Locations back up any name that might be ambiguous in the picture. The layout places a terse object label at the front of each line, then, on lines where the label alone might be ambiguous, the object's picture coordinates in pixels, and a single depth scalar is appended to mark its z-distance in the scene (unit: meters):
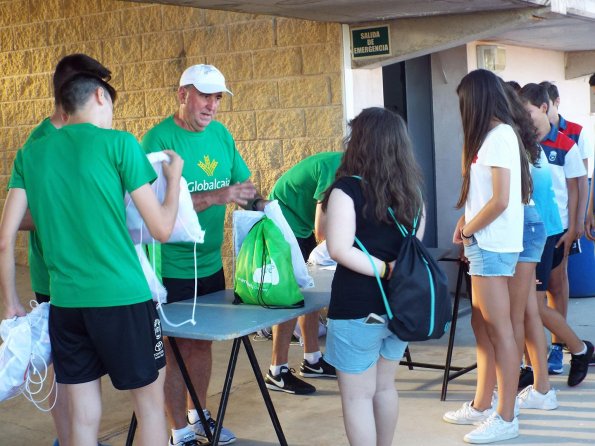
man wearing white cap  4.28
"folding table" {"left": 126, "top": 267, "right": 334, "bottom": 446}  3.58
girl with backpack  3.40
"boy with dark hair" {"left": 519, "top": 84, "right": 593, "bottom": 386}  5.13
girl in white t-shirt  4.11
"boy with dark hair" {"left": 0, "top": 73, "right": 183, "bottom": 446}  3.15
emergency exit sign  6.14
